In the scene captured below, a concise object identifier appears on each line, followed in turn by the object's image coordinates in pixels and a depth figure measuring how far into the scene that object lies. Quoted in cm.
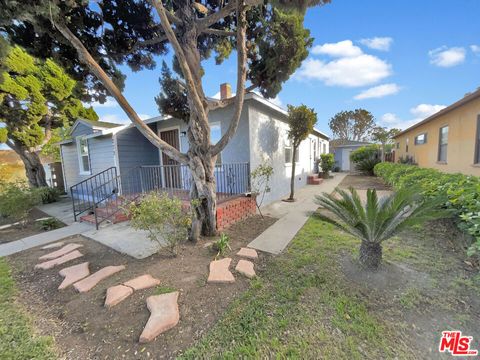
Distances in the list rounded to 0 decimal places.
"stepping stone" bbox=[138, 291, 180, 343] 191
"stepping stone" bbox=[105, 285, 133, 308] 238
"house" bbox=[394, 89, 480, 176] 660
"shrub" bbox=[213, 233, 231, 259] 360
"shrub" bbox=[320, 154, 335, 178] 1451
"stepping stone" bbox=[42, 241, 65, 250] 429
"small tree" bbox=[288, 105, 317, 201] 723
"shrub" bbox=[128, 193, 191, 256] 312
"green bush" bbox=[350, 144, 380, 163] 1741
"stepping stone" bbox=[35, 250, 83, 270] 341
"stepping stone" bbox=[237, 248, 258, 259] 348
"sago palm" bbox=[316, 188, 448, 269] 263
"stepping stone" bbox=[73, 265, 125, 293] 273
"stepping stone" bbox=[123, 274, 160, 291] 265
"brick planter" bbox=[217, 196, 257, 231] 489
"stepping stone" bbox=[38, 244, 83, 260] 376
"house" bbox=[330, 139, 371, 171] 2298
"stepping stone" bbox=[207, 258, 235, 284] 274
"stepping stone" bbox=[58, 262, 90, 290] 288
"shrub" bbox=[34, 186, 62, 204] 938
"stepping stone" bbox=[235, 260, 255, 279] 291
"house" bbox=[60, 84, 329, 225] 620
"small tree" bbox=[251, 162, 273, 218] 601
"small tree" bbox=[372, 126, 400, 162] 1557
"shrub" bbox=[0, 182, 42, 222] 565
